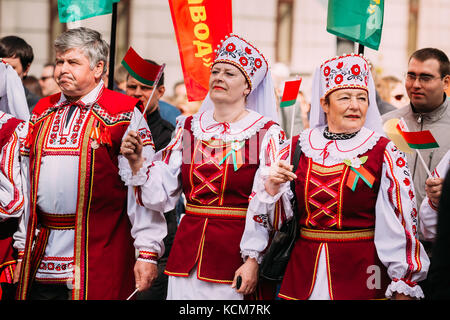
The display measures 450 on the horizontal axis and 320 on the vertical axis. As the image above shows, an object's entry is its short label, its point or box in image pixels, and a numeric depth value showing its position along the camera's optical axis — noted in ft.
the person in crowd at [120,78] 25.45
